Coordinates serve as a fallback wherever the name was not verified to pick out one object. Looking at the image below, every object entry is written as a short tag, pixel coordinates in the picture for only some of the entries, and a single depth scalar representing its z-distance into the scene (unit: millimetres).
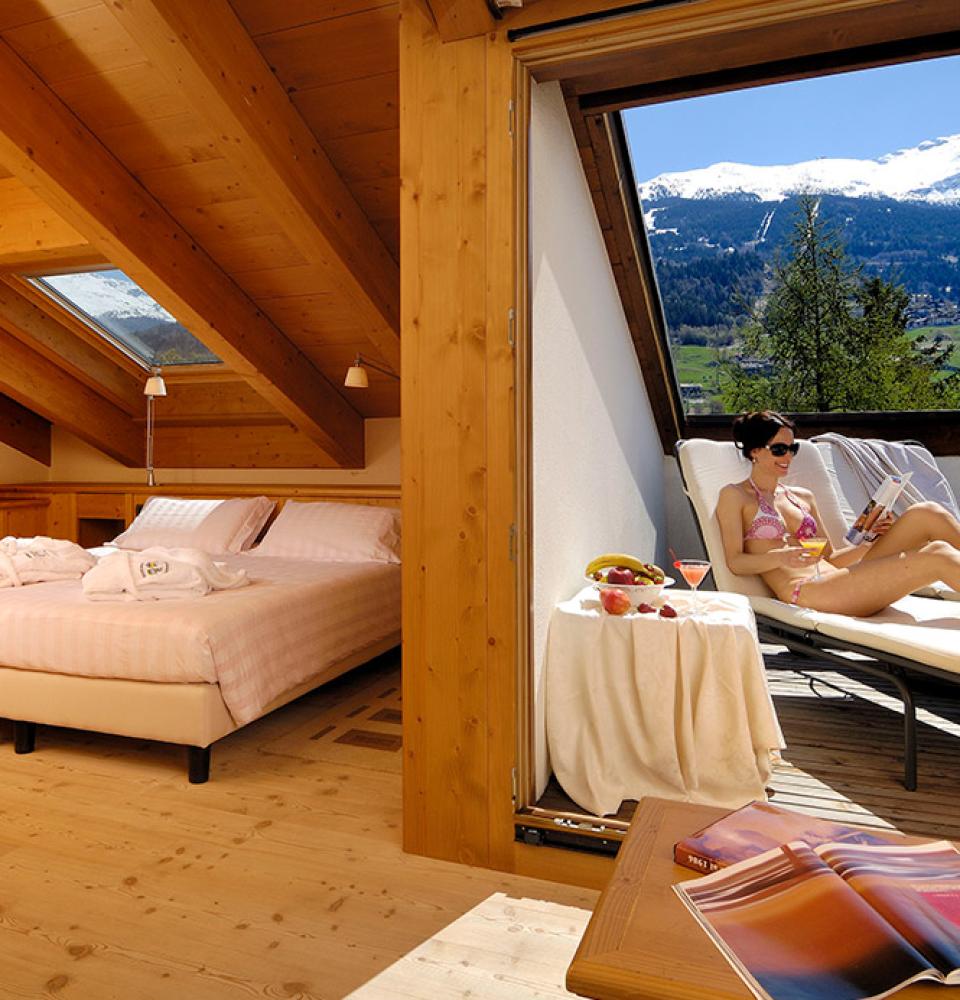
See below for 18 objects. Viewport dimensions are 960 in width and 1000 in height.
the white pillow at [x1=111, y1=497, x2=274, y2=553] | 4551
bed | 2588
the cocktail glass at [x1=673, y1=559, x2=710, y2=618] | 2338
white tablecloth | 2141
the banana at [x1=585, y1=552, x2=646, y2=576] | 2425
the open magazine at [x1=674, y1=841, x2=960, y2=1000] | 750
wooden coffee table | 770
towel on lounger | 3807
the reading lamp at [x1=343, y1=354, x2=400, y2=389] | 4004
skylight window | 4523
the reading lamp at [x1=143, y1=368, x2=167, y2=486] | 4684
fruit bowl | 2289
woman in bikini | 2678
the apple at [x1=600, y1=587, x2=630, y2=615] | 2215
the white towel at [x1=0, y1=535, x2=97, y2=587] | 3315
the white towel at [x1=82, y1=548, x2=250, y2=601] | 2924
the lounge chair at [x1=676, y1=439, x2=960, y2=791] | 2268
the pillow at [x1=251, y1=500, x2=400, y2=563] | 4141
